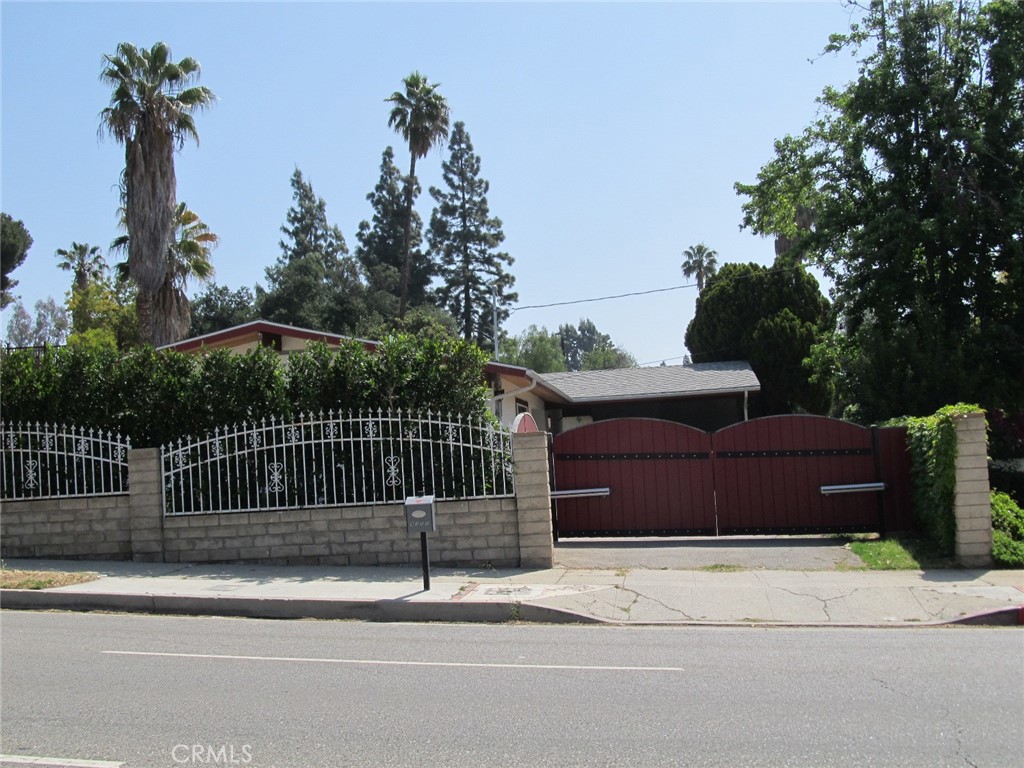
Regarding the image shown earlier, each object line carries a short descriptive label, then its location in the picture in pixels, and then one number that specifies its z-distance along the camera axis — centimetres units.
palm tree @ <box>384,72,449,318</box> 3981
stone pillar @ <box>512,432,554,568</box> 1151
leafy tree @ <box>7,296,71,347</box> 6562
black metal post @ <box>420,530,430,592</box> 991
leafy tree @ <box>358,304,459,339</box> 3366
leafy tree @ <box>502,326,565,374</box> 5806
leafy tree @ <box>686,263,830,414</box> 3005
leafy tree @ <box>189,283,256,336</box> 4406
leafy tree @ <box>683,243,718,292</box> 6525
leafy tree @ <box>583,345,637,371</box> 7656
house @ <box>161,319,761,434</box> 2307
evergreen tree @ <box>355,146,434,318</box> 5310
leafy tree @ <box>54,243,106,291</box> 4897
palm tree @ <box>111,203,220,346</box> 2462
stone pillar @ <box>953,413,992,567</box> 1080
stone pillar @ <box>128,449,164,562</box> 1220
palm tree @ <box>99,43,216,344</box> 2331
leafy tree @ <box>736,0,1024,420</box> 1733
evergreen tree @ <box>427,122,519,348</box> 5397
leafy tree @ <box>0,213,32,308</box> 4316
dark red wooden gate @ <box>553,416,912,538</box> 1312
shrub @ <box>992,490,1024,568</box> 1080
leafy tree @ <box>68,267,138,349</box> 3556
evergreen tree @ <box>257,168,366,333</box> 4388
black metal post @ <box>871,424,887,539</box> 1292
